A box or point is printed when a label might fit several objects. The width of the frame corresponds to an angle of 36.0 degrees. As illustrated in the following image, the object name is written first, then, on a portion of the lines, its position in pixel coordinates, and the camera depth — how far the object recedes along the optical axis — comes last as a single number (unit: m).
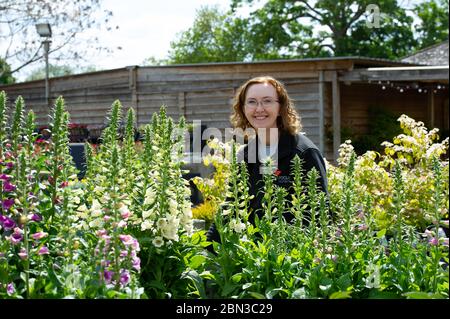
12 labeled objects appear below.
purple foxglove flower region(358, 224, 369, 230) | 2.48
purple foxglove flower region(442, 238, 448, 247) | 2.19
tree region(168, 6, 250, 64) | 30.06
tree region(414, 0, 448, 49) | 28.09
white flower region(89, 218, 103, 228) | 2.23
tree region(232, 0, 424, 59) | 28.78
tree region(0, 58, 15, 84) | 15.87
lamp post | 13.65
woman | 3.60
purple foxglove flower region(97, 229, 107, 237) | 2.01
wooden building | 15.08
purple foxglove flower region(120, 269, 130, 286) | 1.99
